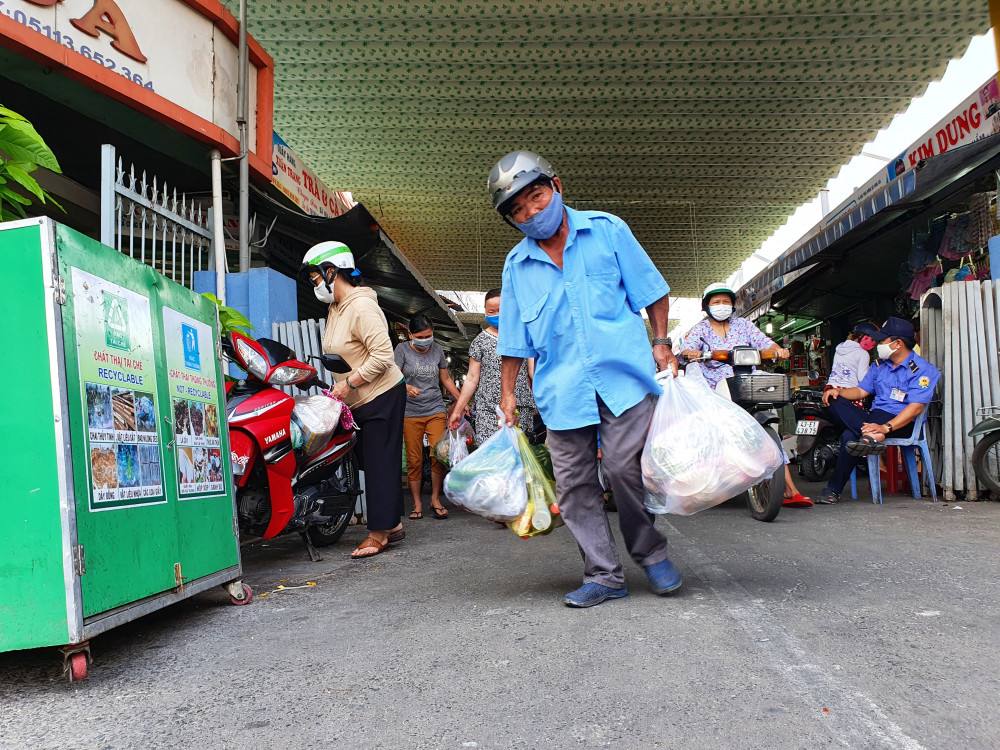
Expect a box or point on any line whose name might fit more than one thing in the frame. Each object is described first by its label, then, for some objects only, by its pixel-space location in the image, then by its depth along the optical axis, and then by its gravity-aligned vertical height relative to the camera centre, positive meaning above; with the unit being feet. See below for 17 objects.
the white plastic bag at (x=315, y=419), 13.78 -0.67
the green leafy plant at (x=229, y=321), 13.33 +1.25
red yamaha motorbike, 12.66 -1.13
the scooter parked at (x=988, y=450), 19.74 -2.99
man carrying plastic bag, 10.41 +0.24
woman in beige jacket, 15.44 -0.11
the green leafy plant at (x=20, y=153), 8.56 +2.93
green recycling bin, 7.52 -0.56
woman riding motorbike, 20.13 +0.59
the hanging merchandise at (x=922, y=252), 29.17 +3.56
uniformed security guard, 21.22 -1.55
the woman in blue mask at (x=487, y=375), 21.11 -0.09
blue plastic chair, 21.42 -3.31
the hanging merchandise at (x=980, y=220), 24.95 +4.03
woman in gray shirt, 23.17 -0.56
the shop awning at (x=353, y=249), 25.02 +4.98
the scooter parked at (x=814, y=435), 26.96 -3.10
